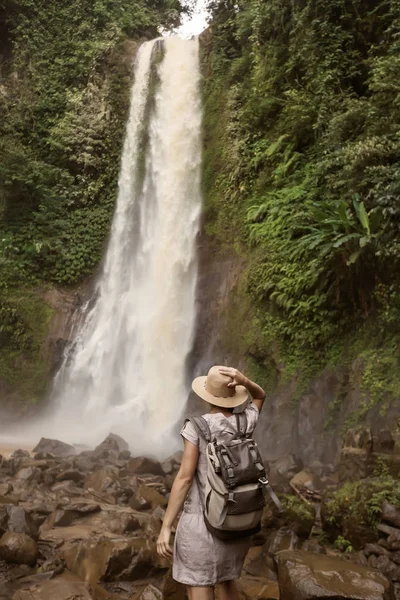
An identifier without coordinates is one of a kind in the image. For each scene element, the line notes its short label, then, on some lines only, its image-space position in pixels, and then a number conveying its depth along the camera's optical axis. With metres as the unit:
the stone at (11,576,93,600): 4.01
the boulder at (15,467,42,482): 7.45
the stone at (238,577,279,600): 4.18
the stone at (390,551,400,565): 4.47
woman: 2.63
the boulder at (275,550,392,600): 3.54
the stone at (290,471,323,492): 6.55
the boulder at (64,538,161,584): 4.51
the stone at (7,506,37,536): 5.17
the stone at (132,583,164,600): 4.06
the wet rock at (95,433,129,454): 9.30
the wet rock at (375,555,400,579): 4.34
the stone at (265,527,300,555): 5.01
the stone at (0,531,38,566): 4.68
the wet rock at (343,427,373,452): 6.23
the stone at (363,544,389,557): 4.67
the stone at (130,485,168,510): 6.54
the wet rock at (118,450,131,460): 8.98
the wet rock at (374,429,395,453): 6.12
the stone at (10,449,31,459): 8.85
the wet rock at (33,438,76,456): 9.50
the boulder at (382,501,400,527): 4.86
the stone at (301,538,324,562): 4.98
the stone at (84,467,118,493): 7.25
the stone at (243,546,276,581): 4.73
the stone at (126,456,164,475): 7.95
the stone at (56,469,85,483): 7.49
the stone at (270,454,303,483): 6.94
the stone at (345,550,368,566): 4.64
